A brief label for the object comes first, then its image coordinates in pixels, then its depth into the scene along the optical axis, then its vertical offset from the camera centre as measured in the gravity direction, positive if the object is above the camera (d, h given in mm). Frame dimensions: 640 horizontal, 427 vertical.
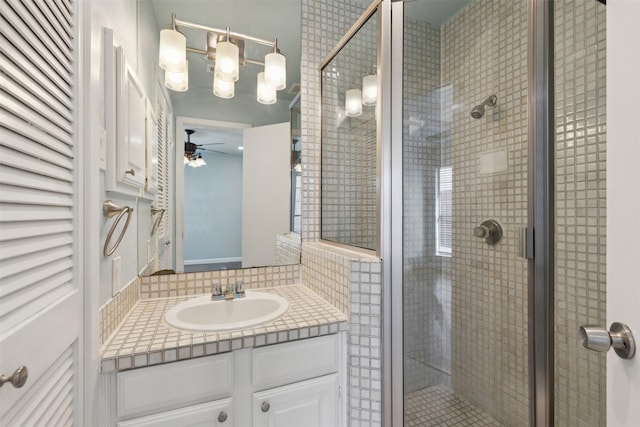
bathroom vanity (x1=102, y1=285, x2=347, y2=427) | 897 -539
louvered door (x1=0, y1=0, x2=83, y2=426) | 503 -4
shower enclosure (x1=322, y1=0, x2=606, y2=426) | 1121 +47
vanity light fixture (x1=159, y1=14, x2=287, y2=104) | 1348 +765
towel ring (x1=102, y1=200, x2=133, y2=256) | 915 +0
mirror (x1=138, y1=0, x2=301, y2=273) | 1475 +377
